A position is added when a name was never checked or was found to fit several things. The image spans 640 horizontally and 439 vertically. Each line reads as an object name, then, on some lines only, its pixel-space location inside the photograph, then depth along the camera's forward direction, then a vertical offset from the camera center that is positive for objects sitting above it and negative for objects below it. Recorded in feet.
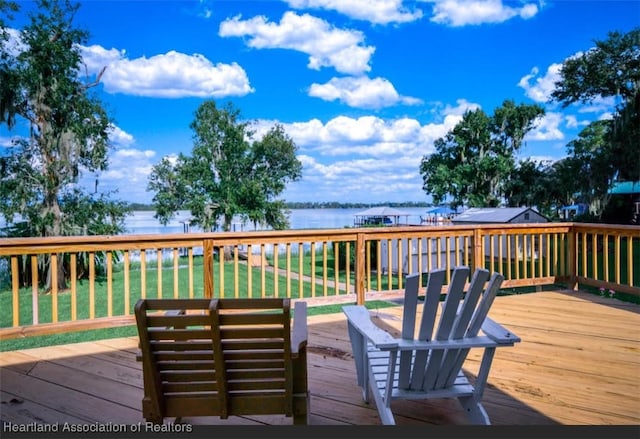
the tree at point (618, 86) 34.09 +10.81
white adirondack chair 5.53 -1.82
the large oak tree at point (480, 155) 65.62 +9.09
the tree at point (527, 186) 56.34 +3.21
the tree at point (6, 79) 26.32 +9.24
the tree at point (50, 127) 29.40 +6.72
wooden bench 5.09 -1.94
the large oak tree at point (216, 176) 53.83 +5.06
